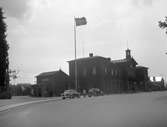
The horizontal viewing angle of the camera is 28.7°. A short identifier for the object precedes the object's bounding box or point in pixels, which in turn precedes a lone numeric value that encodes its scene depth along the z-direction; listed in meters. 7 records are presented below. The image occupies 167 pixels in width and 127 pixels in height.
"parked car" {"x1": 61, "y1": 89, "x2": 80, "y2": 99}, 51.31
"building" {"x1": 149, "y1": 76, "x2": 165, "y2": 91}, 97.44
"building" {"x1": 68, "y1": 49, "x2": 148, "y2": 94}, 79.56
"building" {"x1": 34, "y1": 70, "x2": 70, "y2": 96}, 75.50
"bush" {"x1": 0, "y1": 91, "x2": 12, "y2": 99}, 54.47
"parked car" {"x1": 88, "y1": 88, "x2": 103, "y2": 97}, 58.35
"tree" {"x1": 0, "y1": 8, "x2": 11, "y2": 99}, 54.84
